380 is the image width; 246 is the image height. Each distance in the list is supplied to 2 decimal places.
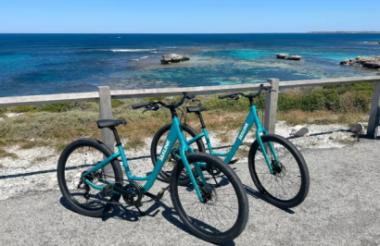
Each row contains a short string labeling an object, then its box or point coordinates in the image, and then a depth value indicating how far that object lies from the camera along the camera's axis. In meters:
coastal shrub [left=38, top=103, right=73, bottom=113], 13.97
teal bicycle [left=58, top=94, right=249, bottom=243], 2.83
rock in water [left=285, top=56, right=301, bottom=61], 55.75
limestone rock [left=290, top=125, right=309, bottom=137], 6.20
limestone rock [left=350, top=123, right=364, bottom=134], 6.11
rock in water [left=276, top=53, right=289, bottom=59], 58.97
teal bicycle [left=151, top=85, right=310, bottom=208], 3.37
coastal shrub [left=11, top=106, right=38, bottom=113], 14.58
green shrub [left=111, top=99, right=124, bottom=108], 15.03
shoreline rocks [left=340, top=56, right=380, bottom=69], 46.06
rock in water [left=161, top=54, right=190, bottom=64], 51.16
